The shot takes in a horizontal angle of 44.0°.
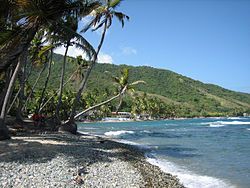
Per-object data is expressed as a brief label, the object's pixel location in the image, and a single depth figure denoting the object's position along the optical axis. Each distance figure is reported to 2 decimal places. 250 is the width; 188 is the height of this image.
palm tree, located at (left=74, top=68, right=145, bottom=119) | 31.41
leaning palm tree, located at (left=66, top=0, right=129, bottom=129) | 22.33
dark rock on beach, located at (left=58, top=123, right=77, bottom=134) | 21.99
